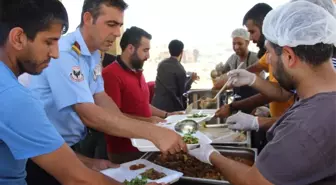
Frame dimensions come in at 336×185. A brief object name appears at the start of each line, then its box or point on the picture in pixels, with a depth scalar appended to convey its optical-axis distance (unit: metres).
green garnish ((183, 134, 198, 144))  1.62
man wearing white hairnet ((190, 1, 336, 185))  0.90
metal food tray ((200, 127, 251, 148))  1.91
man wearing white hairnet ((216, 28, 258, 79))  3.42
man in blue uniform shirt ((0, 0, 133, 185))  0.81
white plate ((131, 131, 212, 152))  1.55
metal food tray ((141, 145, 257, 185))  1.74
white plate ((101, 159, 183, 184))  1.34
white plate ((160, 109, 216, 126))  2.20
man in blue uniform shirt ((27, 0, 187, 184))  1.35
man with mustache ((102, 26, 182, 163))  2.06
